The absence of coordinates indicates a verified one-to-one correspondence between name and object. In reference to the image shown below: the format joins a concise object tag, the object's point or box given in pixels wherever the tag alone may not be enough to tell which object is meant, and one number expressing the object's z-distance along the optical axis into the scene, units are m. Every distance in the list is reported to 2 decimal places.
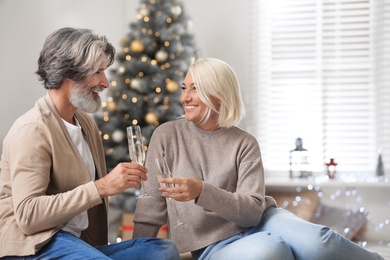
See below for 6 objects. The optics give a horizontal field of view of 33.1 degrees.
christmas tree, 4.42
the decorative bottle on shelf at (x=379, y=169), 4.75
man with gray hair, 2.03
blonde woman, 2.35
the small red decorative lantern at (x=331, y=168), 4.78
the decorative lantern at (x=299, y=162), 4.77
